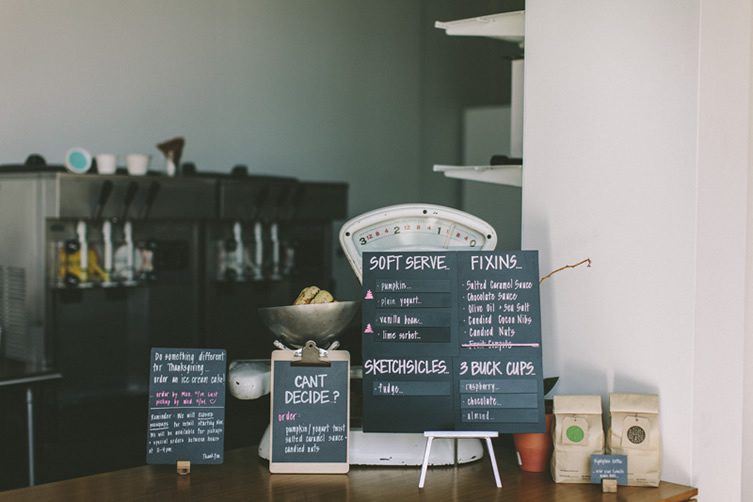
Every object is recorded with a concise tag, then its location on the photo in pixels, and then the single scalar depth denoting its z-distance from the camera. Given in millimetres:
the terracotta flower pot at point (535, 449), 2113
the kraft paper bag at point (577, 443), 2045
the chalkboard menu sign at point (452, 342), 2057
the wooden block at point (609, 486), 1981
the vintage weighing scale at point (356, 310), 2119
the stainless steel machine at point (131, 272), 3789
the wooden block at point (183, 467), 2062
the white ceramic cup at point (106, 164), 4004
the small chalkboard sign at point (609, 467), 2002
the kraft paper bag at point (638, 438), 2027
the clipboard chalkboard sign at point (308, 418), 2062
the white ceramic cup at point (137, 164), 4109
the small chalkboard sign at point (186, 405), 2062
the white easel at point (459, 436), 2008
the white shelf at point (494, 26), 2487
